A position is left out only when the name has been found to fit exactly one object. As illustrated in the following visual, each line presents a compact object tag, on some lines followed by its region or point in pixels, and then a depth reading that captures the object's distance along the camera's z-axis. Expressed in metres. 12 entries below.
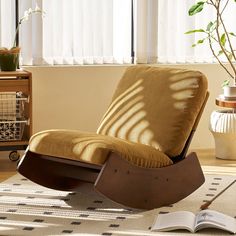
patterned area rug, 4.64
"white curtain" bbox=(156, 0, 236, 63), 7.32
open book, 4.52
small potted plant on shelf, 6.45
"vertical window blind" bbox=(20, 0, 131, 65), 6.97
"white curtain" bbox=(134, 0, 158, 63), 7.25
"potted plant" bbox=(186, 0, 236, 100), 6.84
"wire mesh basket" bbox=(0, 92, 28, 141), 6.54
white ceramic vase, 6.85
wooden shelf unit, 6.38
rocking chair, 4.91
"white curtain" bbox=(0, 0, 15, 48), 6.84
